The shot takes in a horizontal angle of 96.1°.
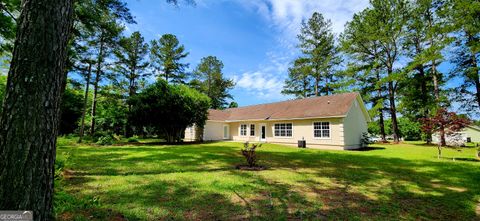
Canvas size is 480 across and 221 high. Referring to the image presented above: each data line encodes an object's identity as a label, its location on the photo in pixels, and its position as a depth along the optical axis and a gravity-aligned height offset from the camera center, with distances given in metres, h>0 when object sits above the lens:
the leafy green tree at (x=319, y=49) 30.88 +12.32
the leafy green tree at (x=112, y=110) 26.45 +2.62
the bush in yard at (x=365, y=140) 18.66 -0.43
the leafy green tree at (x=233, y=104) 48.16 +6.66
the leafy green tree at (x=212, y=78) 41.34 +10.58
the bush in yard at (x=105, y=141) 17.22 -0.79
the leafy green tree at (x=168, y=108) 18.39 +2.08
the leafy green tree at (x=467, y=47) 17.73 +7.92
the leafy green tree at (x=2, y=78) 17.23 +4.25
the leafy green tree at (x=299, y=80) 32.16 +8.85
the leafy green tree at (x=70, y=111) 25.97 +2.44
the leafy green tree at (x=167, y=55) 31.88 +11.47
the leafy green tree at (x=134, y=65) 27.75 +8.95
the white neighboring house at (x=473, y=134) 37.31 +0.45
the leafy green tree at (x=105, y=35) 15.21 +8.59
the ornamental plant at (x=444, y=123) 11.39 +0.70
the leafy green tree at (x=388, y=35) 22.45 +10.69
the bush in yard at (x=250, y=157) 8.30 -0.91
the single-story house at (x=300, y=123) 17.05 +1.01
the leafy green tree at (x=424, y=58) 19.92 +7.35
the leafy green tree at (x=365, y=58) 23.89 +9.01
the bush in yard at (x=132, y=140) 20.27 -0.80
